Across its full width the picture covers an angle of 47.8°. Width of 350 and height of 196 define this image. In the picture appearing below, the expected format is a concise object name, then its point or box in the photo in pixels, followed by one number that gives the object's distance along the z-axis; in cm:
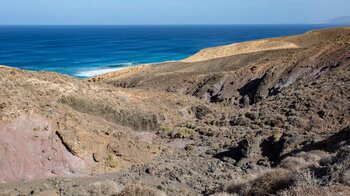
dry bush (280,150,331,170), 1515
